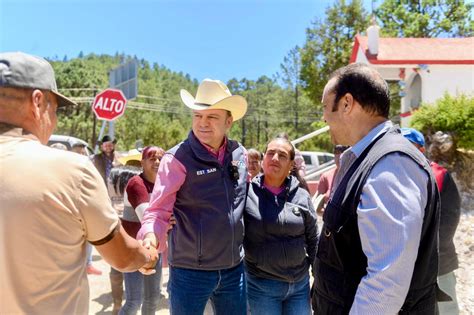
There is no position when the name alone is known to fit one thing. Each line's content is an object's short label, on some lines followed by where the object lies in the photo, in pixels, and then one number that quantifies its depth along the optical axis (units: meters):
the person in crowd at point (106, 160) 5.58
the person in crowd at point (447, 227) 3.18
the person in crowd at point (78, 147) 6.43
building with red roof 15.07
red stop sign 8.54
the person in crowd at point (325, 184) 5.16
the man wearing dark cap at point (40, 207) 1.37
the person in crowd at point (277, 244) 2.74
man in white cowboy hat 2.47
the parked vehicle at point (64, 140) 10.02
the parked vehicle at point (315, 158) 17.69
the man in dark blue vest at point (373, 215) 1.48
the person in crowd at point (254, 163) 4.89
